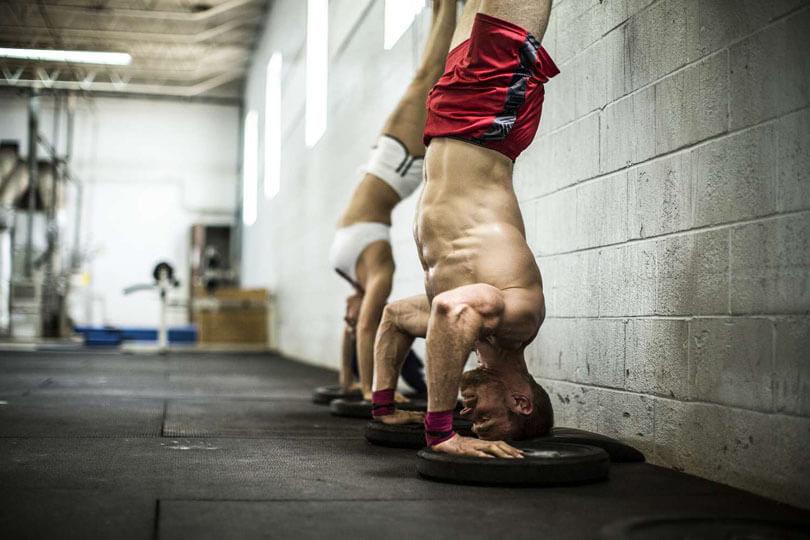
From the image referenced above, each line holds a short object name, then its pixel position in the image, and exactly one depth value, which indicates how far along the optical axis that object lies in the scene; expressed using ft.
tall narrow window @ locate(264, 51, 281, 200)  44.37
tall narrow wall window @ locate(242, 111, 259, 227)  54.65
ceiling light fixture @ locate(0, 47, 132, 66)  42.93
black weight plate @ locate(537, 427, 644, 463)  9.59
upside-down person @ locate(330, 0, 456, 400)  13.56
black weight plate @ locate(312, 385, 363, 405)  16.07
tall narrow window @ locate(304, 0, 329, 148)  31.53
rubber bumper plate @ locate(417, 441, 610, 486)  7.93
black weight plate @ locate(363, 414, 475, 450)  10.54
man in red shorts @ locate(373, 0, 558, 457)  8.32
